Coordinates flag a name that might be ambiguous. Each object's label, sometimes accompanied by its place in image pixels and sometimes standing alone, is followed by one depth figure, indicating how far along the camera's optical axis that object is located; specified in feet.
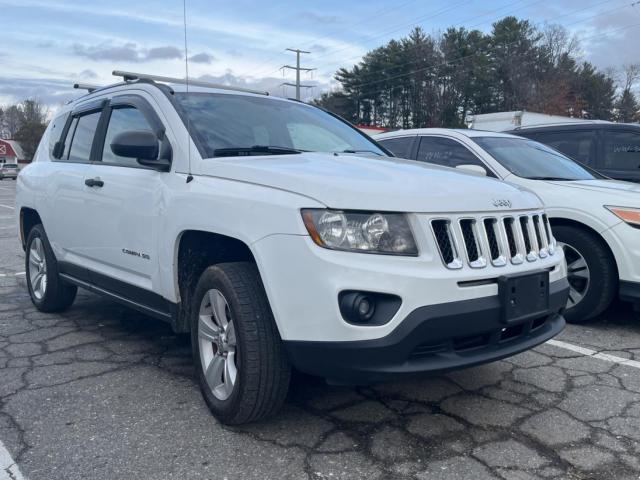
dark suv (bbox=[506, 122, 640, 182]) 23.27
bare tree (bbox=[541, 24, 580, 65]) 181.57
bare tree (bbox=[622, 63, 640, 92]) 187.32
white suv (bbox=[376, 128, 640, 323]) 15.40
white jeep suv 8.49
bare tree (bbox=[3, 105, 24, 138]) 296.92
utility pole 168.53
